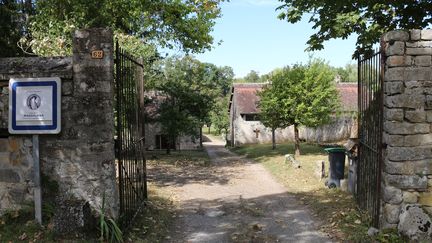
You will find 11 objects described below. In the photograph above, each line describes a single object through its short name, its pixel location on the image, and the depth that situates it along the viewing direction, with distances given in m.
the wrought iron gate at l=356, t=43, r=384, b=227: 6.51
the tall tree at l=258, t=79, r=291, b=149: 20.16
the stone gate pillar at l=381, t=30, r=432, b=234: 6.14
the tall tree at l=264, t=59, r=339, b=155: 19.47
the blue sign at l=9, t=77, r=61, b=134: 5.67
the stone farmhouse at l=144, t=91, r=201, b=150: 30.28
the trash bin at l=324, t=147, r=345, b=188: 10.44
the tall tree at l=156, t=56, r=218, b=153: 21.36
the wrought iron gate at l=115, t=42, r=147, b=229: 6.12
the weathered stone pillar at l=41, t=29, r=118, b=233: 5.69
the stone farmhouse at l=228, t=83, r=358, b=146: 33.50
